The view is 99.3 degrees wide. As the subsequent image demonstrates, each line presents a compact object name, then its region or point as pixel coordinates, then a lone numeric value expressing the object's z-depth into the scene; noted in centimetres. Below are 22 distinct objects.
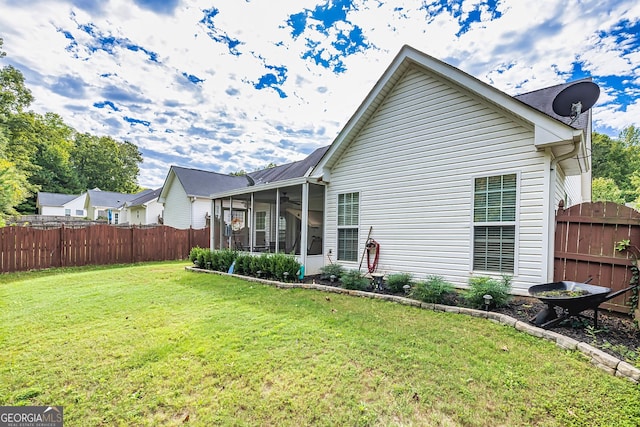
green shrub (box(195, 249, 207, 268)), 987
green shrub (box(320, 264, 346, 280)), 714
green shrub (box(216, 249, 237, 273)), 912
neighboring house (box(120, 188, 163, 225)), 2178
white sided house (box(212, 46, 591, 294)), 476
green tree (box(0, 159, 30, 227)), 945
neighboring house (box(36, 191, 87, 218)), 3446
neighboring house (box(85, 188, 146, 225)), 3138
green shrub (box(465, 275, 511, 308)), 440
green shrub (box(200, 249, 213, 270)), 961
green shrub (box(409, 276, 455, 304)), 483
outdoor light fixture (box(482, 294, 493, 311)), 430
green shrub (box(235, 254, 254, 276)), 840
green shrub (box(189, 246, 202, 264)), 1015
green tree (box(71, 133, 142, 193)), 4319
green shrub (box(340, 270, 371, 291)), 617
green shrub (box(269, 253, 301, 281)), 725
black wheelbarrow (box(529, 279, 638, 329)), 328
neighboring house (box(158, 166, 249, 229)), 1688
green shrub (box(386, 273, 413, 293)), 580
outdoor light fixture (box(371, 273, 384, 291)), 596
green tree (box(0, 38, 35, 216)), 2399
